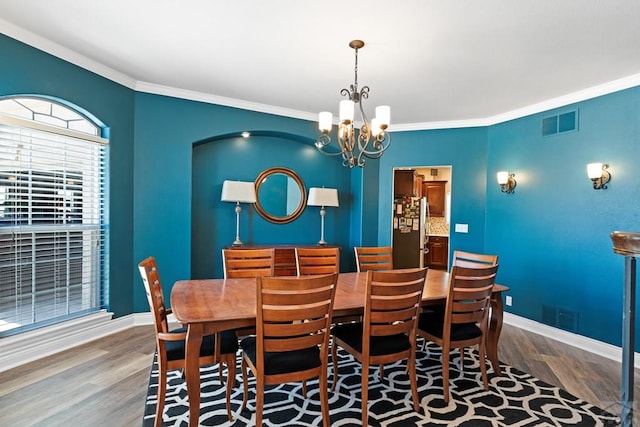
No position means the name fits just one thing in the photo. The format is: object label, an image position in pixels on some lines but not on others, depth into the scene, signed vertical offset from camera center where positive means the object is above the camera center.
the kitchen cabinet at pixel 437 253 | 7.64 -0.87
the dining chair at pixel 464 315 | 2.51 -0.75
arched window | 2.86 -0.06
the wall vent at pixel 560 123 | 3.86 +1.02
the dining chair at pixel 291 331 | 1.93 -0.68
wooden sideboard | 4.48 -0.64
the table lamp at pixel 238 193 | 4.41 +0.21
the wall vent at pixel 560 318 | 3.81 -1.14
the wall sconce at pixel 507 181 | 4.50 +0.41
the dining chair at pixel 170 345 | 2.11 -0.86
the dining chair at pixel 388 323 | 2.21 -0.73
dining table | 1.99 -0.61
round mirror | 4.92 +0.20
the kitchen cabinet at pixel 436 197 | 7.90 +0.34
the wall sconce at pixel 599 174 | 3.50 +0.40
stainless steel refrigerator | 5.66 -0.32
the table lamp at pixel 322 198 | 4.96 +0.17
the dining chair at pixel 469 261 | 3.13 -0.46
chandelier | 2.60 +0.66
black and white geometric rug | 2.29 -1.34
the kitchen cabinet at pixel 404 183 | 5.64 +0.47
